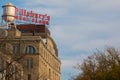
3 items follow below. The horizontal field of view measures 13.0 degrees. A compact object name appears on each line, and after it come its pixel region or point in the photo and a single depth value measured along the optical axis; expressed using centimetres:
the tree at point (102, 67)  8494
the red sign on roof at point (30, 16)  16455
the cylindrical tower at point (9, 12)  16064
